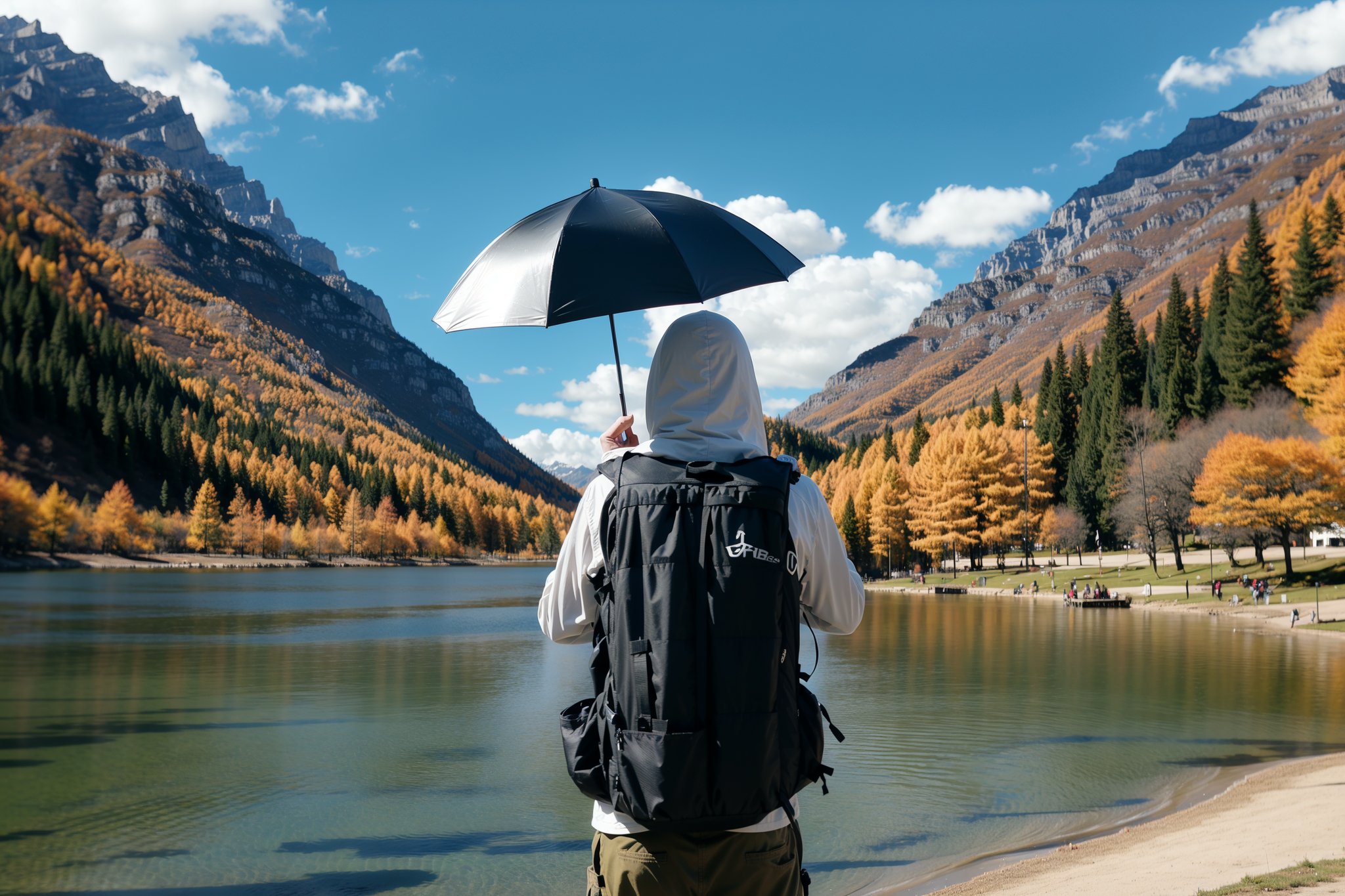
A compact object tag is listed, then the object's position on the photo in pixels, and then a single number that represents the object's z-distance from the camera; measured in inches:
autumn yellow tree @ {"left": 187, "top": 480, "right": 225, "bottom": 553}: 4581.7
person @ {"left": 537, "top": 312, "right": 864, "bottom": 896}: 101.0
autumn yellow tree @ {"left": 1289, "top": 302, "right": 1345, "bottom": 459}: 1765.5
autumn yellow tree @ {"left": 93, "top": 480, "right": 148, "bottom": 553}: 4001.0
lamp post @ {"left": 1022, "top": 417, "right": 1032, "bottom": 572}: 2876.5
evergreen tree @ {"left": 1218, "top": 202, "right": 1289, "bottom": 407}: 2399.1
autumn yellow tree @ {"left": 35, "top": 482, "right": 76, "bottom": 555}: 3676.2
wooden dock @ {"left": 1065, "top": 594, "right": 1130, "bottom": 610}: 1903.3
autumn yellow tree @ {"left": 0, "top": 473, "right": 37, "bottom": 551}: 3481.8
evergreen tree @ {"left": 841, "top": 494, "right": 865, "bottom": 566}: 3218.5
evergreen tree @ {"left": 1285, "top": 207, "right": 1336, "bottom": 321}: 2452.0
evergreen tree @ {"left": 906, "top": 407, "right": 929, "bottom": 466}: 3806.6
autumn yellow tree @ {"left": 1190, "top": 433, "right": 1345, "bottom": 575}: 1611.7
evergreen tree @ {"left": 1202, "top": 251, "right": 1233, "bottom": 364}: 2723.9
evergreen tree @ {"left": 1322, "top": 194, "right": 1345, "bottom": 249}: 2647.6
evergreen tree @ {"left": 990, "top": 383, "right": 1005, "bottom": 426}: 3759.8
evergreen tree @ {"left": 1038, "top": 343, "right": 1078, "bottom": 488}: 3298.2
